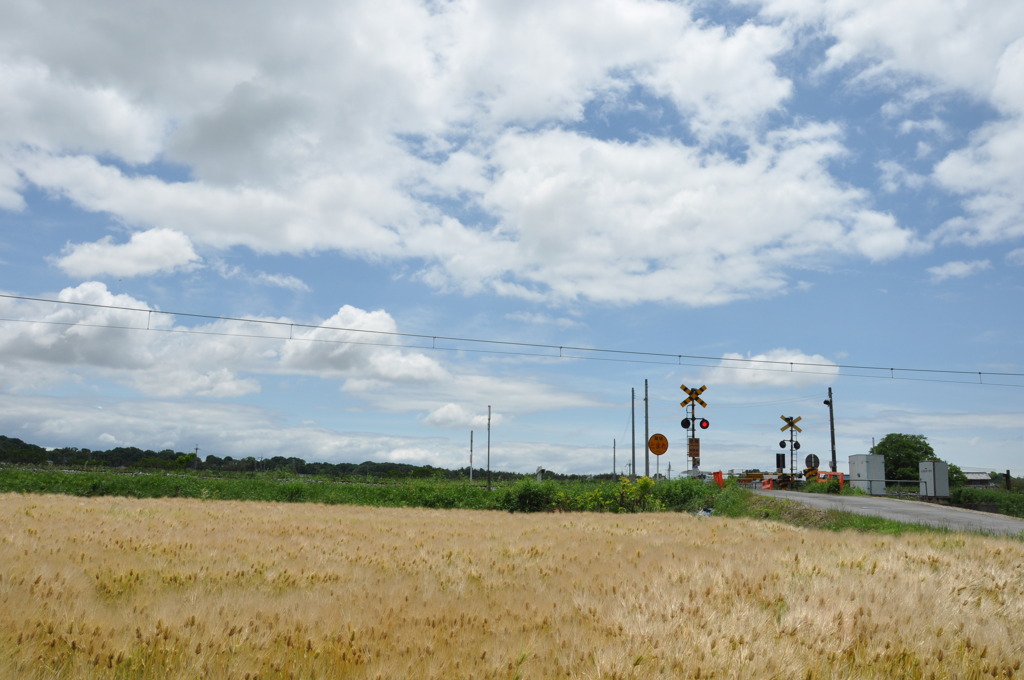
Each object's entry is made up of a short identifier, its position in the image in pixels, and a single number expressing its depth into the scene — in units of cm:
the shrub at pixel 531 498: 2945
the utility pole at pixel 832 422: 6266
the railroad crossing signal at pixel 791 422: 5762
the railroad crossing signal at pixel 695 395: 3102
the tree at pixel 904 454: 8381
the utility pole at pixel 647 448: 3434
